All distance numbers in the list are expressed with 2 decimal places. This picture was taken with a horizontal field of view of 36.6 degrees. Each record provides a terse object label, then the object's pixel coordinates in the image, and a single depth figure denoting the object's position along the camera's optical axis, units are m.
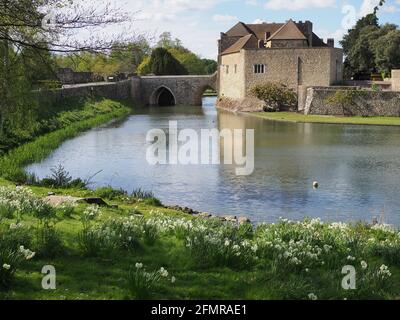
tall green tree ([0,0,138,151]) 9.12
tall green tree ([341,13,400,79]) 59.16
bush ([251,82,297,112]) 50.00
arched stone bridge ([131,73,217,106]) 67.06
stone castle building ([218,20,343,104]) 50.84
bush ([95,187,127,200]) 14.62
